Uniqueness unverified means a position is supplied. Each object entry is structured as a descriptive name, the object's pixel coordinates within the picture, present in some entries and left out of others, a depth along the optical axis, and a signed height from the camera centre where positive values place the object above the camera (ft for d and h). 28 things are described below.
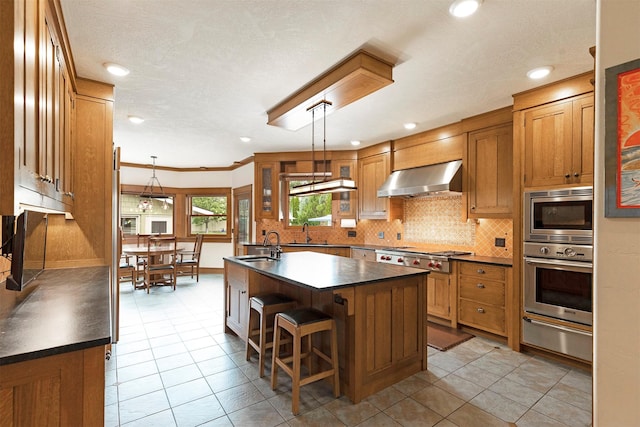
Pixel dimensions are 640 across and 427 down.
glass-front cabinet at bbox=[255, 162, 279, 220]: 19.02 +1.35
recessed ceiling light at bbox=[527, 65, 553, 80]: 8.68 +3.99
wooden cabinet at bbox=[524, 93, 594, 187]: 9.07 +2.15
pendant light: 9.98 +0.92
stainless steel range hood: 12.79 +1.41
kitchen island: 7.48 -2.56
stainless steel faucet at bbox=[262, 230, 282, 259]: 11.36 -1.47
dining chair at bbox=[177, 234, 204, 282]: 21.26 -3.35
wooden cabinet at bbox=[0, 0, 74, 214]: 3.50 +1.46
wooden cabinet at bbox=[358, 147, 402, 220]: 16.31 +1.27
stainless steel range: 12.55 -1.92
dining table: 18.76 -2.33
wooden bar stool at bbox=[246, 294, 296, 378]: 8.71 -2.86
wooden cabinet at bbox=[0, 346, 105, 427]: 3.49 -2.10
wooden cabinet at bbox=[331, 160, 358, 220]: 18.11 +1.01
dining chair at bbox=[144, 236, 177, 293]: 18.81 -3.28
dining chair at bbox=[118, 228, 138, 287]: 19.30 -3.83
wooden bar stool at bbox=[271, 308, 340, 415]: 7.15 -3.09
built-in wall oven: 8.95 -1.73
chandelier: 23.31 +1.33
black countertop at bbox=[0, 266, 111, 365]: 3.63 -1.57
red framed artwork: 3.43 +0.83
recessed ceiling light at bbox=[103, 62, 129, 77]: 8.43 +3.94
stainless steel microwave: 8.98 -0.05
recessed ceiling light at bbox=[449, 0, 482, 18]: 5.94 +3.98
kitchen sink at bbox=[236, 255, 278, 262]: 10.88 -1.62
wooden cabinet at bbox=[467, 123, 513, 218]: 11.54 +1.57
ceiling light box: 7.95 +3.57
